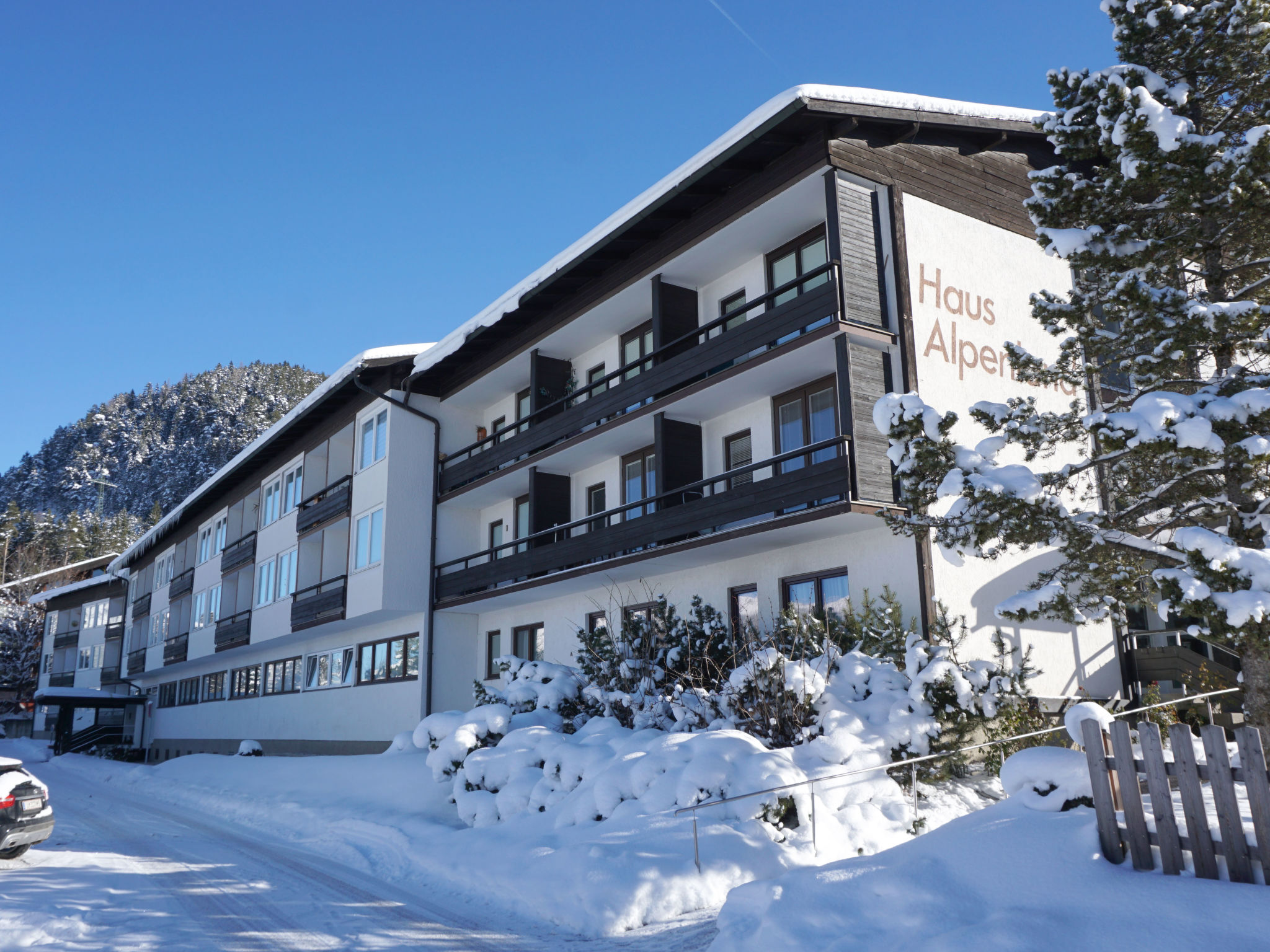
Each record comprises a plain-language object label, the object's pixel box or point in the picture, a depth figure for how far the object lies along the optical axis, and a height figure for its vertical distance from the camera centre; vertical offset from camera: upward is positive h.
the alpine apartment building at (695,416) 16.48 +5.52
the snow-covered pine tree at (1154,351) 8.61 +3.40
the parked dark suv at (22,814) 12.40 -1.50
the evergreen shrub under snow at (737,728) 11.18 -0.62
